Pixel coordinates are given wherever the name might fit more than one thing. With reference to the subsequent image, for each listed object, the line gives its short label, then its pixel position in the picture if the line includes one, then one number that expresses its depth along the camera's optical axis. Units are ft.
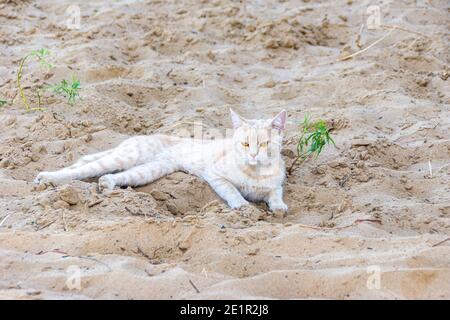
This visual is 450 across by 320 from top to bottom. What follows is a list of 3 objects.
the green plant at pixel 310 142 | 31.71
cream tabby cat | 31.17
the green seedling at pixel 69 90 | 35.50
